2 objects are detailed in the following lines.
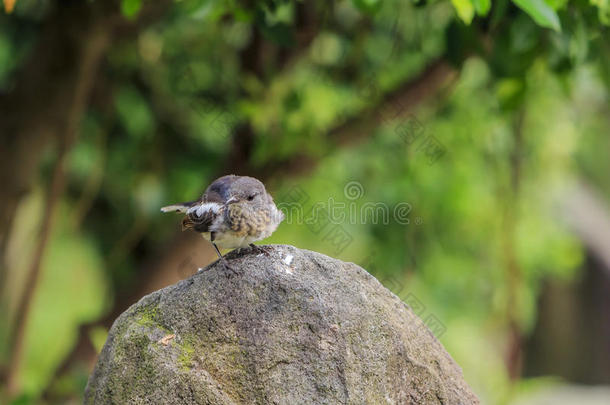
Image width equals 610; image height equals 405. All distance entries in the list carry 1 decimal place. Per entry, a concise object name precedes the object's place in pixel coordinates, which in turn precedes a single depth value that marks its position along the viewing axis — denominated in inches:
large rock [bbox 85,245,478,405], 189.8
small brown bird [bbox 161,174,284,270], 213.8
